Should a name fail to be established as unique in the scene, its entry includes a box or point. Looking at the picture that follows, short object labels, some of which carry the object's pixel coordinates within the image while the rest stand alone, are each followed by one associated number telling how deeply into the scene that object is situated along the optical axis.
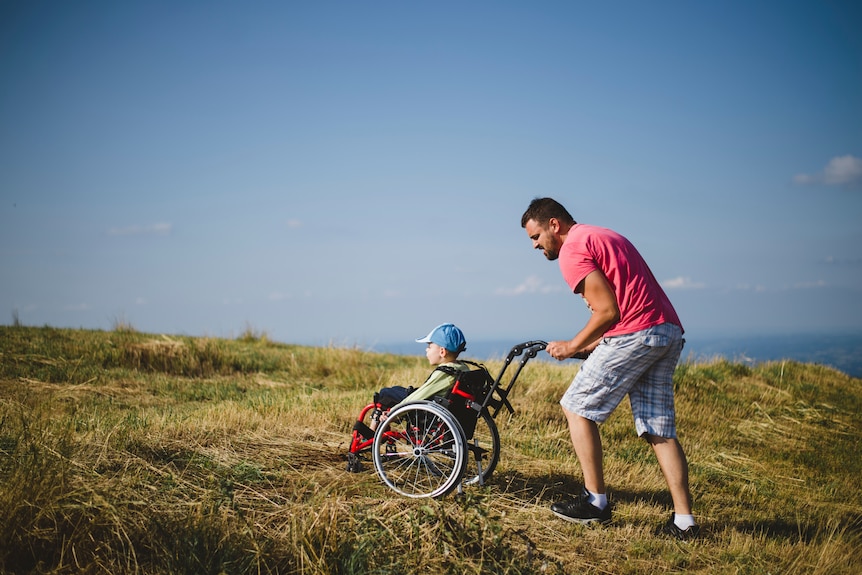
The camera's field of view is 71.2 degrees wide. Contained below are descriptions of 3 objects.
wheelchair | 4.54
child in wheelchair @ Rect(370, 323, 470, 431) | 4.77
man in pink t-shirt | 4.21
